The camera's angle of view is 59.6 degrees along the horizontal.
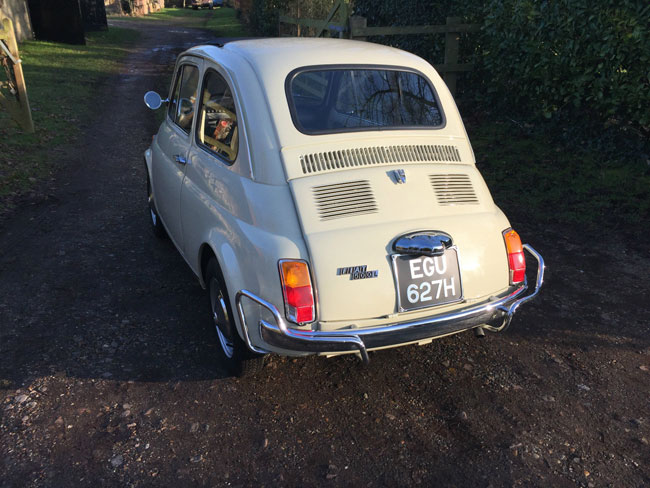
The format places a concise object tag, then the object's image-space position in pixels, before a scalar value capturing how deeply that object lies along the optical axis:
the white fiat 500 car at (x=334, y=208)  3.05
